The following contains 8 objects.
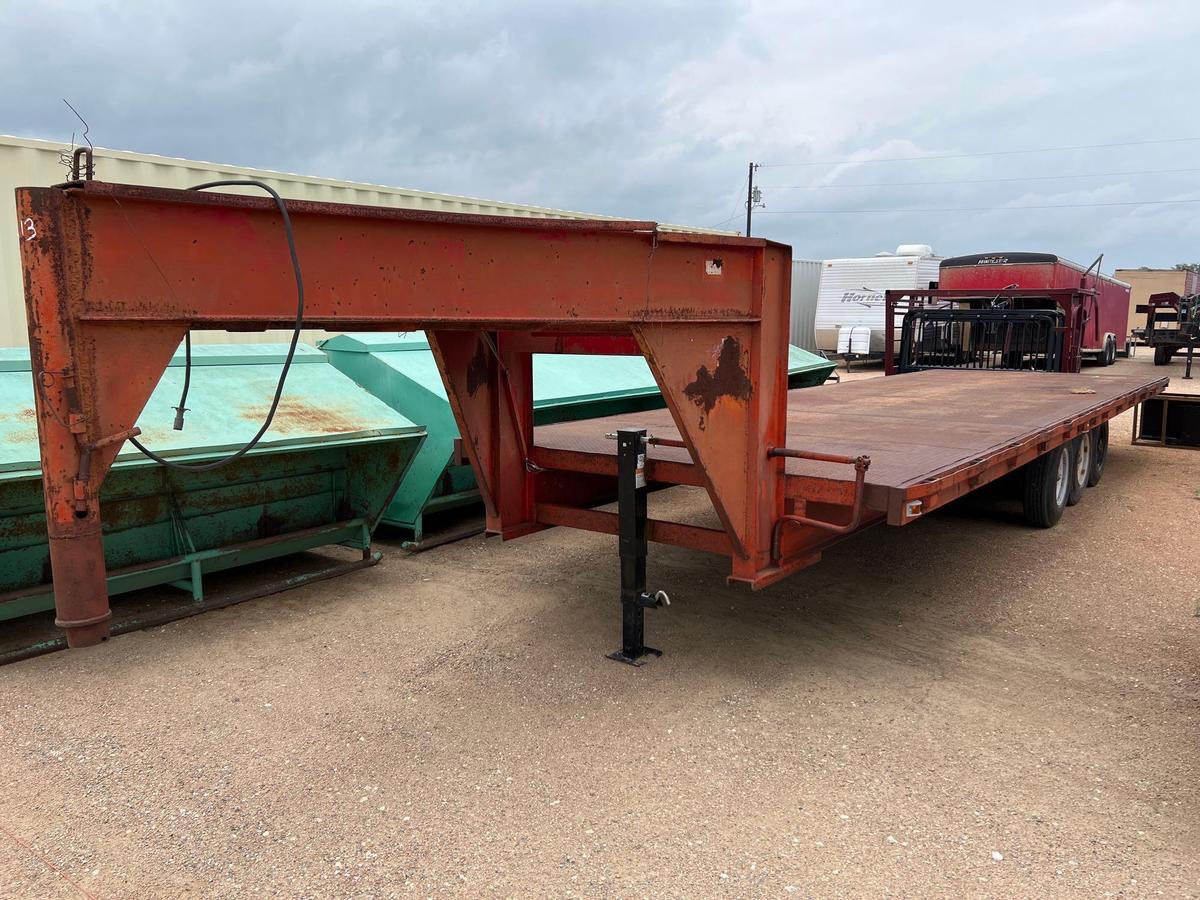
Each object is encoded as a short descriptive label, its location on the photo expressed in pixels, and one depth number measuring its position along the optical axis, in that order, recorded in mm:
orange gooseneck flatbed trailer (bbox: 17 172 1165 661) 2250
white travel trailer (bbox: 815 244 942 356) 22328
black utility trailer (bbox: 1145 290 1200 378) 18953
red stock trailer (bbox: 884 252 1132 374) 10477
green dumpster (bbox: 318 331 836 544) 6316
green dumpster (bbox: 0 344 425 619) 4535
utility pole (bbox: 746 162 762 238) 38969
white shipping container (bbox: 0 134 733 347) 7113
